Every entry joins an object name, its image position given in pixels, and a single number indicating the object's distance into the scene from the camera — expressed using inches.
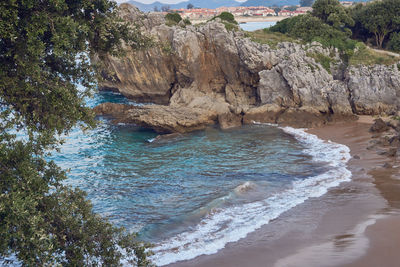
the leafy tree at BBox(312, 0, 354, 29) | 1868.8
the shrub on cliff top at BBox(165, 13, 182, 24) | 1814.5
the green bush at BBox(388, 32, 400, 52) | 1778.7
